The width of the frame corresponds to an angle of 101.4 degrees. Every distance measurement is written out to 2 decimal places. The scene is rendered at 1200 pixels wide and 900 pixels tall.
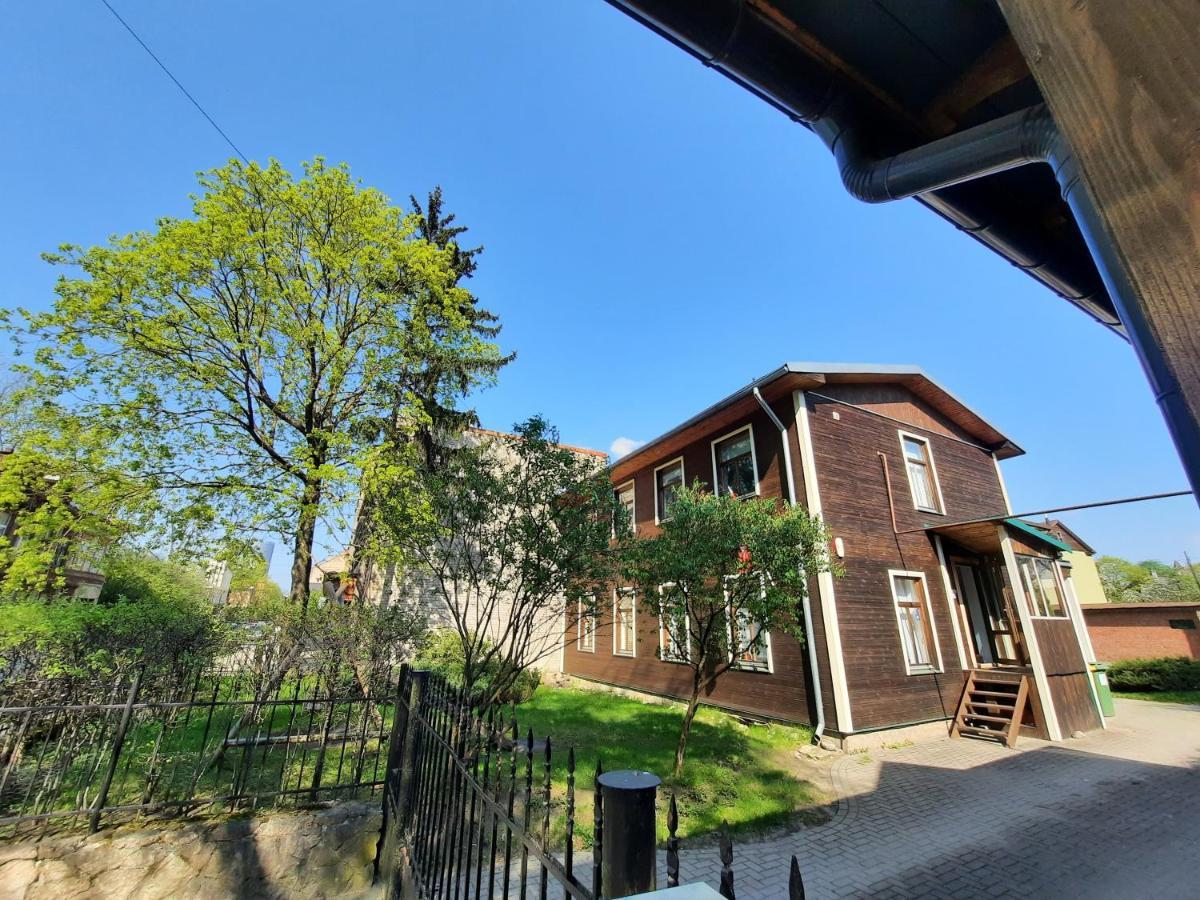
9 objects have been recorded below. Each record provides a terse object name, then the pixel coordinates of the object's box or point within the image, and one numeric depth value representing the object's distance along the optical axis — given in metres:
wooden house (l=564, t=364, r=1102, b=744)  9.26
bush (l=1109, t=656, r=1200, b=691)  15.09
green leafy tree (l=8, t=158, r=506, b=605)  10.02
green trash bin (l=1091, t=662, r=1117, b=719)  10.64
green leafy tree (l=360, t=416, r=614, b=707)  6.96
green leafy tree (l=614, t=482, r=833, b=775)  6.93
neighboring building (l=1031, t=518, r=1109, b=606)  22.48
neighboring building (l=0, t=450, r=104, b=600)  10.79
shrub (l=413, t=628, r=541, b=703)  10.66
